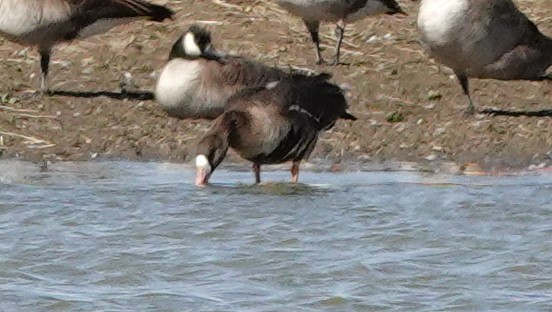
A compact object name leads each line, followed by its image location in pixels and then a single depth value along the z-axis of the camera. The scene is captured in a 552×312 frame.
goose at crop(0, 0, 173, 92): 11.78
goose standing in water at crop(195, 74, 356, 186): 9.51
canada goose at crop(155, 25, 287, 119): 11.09
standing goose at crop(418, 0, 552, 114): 11.05
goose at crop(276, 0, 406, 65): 12.70
